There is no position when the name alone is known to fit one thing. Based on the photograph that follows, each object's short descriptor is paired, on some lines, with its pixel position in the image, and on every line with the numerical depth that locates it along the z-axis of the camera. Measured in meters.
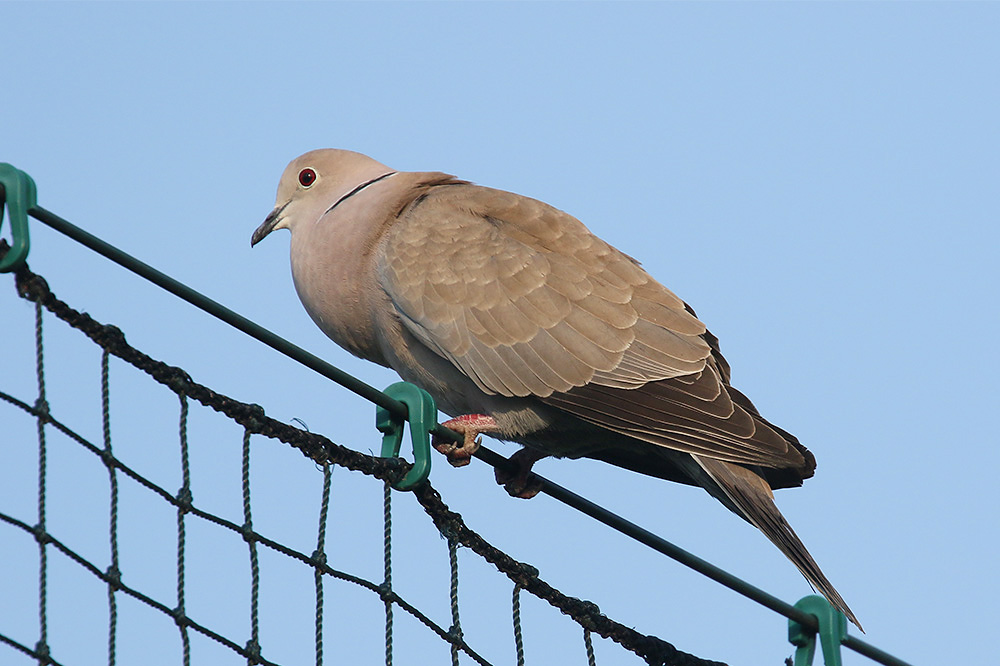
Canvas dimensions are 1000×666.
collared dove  8.75
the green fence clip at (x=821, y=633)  7.31
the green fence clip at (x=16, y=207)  4.80
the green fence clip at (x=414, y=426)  6.17
